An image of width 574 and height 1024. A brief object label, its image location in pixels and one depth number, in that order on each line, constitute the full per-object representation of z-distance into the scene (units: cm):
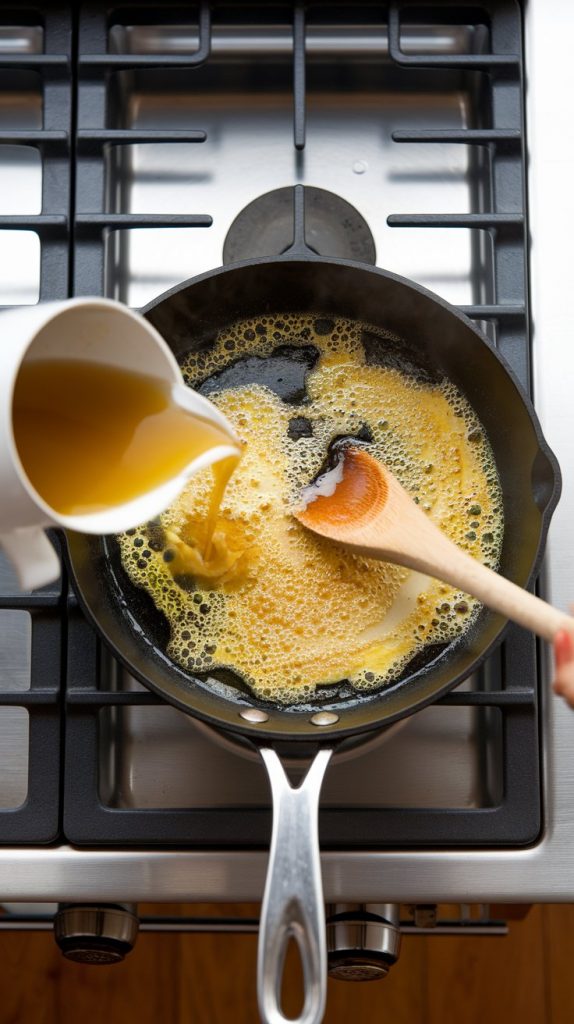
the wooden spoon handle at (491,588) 58
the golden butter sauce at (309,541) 72
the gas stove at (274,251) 70
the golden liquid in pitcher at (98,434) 59
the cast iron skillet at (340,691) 57
